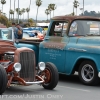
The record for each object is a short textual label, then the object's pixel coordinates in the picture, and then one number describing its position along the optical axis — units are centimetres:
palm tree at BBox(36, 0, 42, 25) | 10088
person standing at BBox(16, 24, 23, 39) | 1719
